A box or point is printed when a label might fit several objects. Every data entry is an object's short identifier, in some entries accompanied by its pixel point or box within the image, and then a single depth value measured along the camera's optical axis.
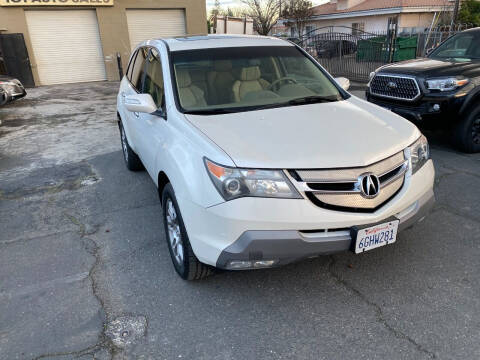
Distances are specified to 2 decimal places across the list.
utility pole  17.01
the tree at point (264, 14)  40.47
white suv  2.32
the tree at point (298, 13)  37.91
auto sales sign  15.54
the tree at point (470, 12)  25.86
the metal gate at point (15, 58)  15.80
